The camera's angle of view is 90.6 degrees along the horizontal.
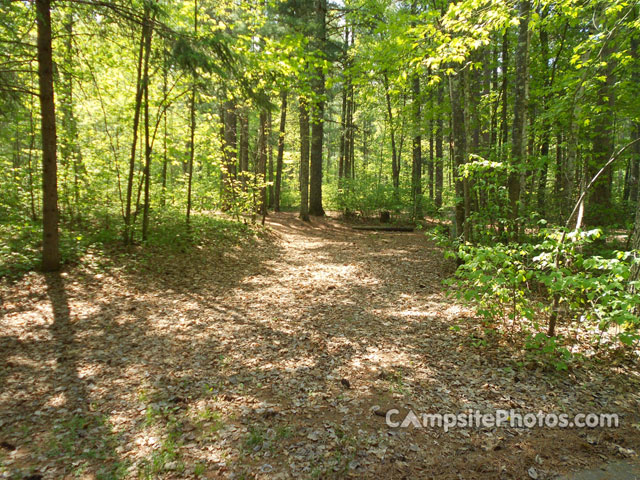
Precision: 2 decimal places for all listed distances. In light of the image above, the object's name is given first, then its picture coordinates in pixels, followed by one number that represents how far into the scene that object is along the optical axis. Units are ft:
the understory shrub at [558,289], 10.04
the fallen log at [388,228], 47.93
